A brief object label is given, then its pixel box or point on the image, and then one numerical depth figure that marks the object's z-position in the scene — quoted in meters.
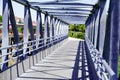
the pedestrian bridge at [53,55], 3.73
